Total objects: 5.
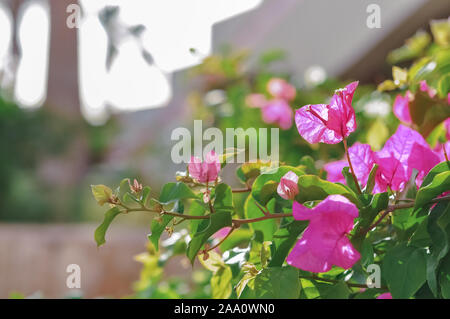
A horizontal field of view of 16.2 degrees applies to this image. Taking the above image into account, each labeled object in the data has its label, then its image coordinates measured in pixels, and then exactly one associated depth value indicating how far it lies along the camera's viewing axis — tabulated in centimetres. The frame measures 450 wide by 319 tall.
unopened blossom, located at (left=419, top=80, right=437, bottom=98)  106
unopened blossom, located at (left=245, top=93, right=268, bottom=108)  220
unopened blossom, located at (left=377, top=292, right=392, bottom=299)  96
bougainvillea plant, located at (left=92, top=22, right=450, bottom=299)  91
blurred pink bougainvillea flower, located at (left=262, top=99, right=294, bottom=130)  196
